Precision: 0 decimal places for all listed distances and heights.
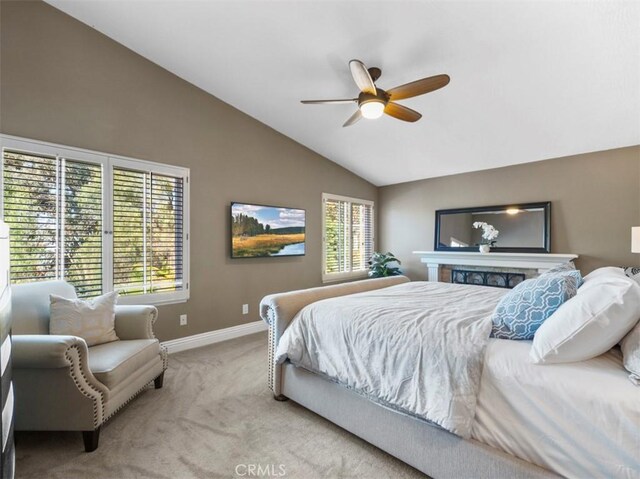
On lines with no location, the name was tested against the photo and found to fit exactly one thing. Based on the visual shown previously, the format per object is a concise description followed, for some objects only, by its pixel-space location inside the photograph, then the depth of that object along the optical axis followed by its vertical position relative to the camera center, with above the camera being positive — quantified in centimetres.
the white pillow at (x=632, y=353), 110 -43
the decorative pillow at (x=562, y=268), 213 -21
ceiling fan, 229 +119
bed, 112 -70
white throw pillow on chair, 213 -55
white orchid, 459 +11
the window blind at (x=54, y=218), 248 +20
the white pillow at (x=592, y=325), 120 -34
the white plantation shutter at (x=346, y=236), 513 +7
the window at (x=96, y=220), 252 +19
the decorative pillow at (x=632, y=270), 333 -35
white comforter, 139 -59
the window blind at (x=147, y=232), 304 +10
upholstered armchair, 167 -81
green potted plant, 541 -46
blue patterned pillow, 148 -33
